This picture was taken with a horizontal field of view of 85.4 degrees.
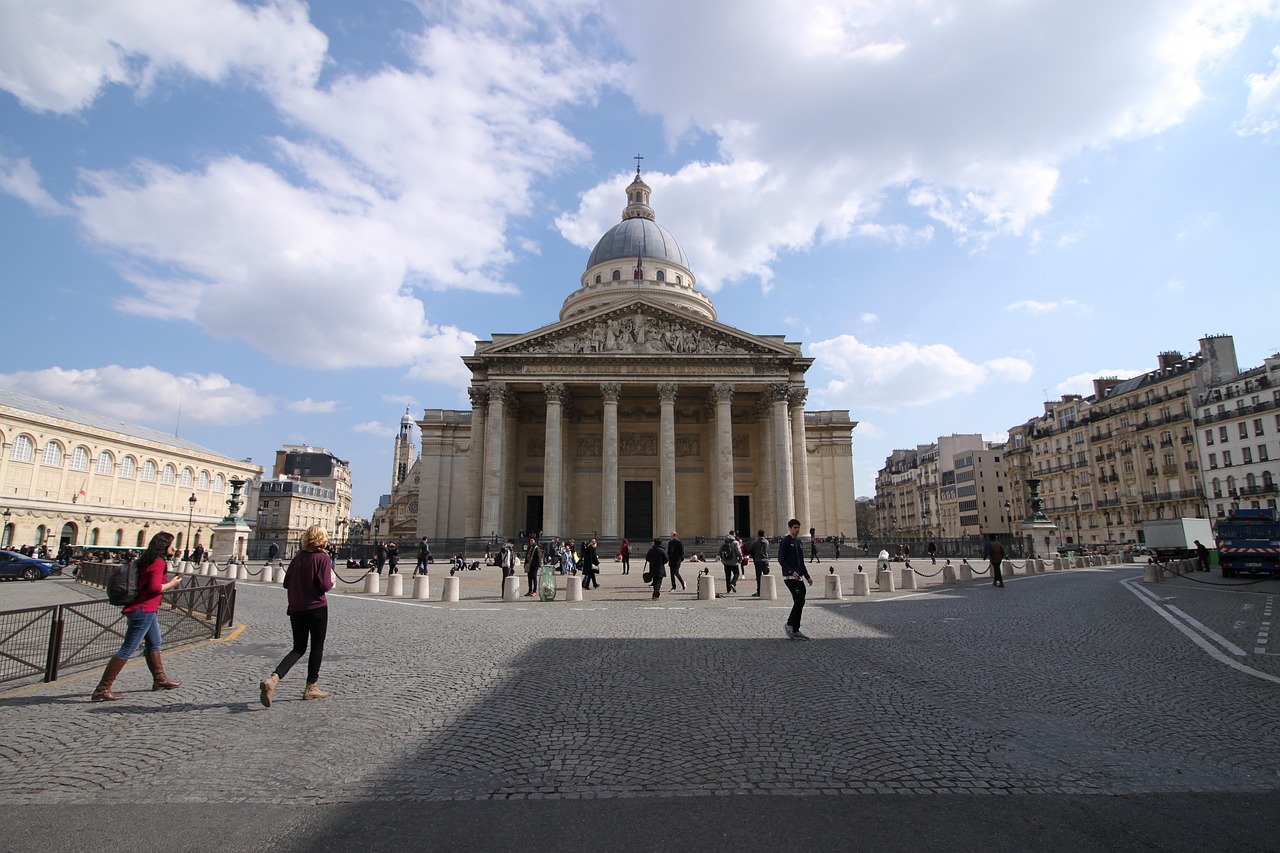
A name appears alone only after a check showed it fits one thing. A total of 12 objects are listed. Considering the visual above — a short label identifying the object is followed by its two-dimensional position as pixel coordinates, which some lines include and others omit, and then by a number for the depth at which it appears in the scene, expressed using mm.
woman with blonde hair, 6656
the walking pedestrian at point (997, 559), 20625
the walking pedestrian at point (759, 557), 17156
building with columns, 41625
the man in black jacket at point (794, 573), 10141
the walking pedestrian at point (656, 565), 17344
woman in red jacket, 7234
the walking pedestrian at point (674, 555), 19375
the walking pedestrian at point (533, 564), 18562
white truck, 36844
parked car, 27094
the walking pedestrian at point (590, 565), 20281
